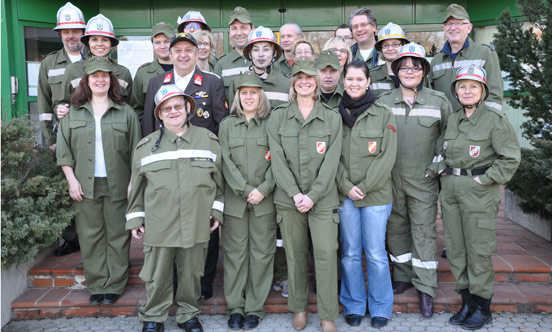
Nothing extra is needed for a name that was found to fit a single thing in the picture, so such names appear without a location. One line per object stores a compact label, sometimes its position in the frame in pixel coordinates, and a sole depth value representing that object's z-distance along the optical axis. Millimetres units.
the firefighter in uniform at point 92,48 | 4723
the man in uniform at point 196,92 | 4367
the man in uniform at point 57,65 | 4973
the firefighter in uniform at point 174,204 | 3795
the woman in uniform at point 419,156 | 4219
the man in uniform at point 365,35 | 5168
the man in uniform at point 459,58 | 4527
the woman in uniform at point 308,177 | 3840
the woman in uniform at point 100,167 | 4230
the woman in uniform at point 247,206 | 4059
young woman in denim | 3943
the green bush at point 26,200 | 3988
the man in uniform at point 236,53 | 5160
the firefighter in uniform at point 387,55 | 4762
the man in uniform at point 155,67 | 4820
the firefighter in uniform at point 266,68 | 4520
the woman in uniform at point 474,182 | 3855
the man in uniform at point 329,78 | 4270
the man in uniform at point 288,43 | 5480
